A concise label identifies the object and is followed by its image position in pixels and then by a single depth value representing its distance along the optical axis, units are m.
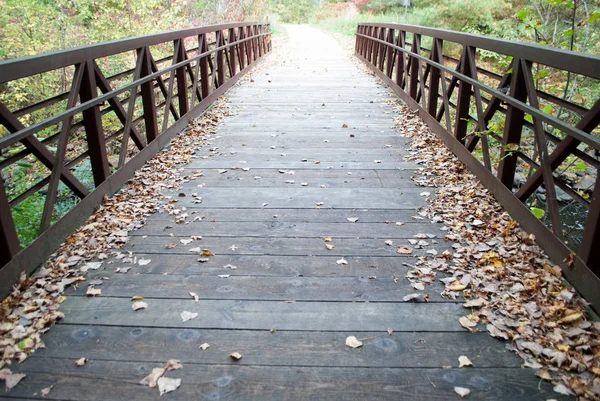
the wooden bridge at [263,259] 2.40
